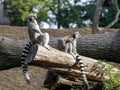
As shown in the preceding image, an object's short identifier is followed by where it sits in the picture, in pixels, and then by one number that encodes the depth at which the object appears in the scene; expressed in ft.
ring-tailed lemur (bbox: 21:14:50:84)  43.49
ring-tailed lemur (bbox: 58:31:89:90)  45.02
